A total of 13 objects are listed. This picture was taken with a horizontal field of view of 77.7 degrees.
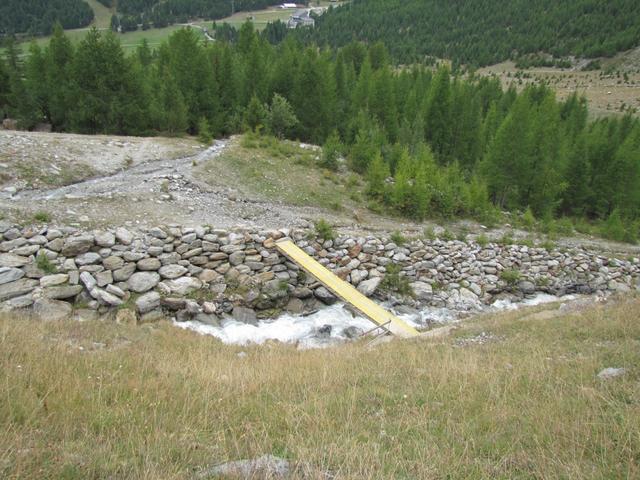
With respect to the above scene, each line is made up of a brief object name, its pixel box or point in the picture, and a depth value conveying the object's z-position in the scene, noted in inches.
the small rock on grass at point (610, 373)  196.2
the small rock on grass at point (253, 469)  114.4
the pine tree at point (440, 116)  1406.3
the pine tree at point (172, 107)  964.0
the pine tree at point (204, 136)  888.9
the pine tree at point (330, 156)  838.5
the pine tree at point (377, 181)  744.3
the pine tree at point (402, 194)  717.9
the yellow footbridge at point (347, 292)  435.5
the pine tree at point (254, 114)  1034.7
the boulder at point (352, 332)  448.8
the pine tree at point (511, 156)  1050.1
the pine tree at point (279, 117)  1009.5
